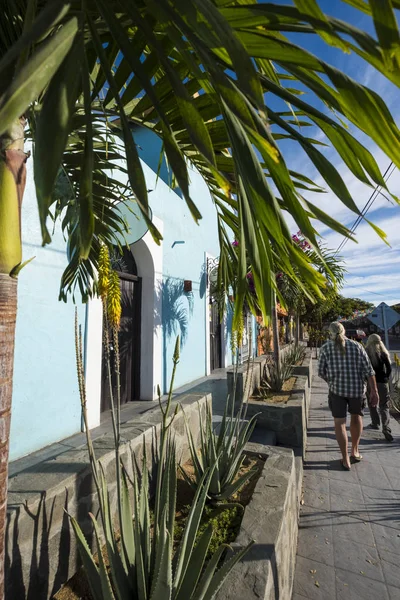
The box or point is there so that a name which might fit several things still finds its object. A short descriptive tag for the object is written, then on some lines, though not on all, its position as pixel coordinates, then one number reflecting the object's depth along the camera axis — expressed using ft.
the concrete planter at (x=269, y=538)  4.75
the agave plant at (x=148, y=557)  4.05
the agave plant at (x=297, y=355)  26.37
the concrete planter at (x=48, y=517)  4.56
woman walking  16.61
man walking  13.20
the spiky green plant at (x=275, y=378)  19.38
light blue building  11.25
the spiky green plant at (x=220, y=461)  7.79
